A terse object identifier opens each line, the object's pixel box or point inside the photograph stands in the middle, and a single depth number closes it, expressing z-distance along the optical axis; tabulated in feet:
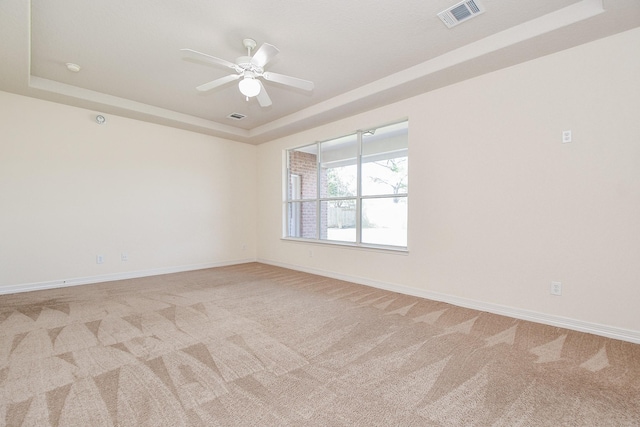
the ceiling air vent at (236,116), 16.15
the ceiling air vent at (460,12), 7.71
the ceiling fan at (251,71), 7.85
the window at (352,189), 13.61
